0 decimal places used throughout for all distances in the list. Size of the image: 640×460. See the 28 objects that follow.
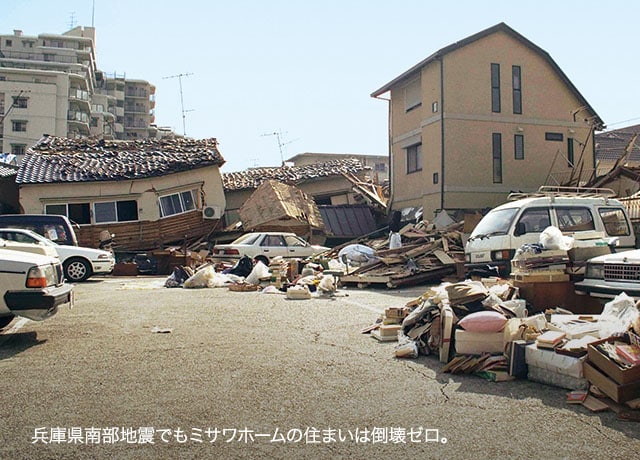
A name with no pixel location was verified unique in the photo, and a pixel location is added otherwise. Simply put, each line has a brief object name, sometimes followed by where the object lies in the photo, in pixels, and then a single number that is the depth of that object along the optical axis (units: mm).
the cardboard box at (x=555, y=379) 4836
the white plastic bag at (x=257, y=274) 14336
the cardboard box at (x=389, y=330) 7113
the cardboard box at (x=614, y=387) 4324
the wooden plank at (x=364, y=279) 13617
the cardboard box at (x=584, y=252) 7855
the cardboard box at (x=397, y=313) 7570
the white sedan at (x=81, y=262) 15898
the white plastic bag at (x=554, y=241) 7805
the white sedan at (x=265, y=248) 18203
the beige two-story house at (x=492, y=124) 21812
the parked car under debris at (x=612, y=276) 6746
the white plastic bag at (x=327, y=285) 12312
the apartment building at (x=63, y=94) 60656
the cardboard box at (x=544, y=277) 7535
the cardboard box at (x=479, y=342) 5699
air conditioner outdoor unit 26344
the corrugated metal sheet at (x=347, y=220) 26125
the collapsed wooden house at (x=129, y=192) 24031
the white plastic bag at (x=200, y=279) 14492
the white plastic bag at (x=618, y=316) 5305
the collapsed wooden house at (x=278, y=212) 23812
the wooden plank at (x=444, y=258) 14350
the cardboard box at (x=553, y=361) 4855
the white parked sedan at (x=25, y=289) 6469
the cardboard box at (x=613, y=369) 4328
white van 11328
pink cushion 5656
